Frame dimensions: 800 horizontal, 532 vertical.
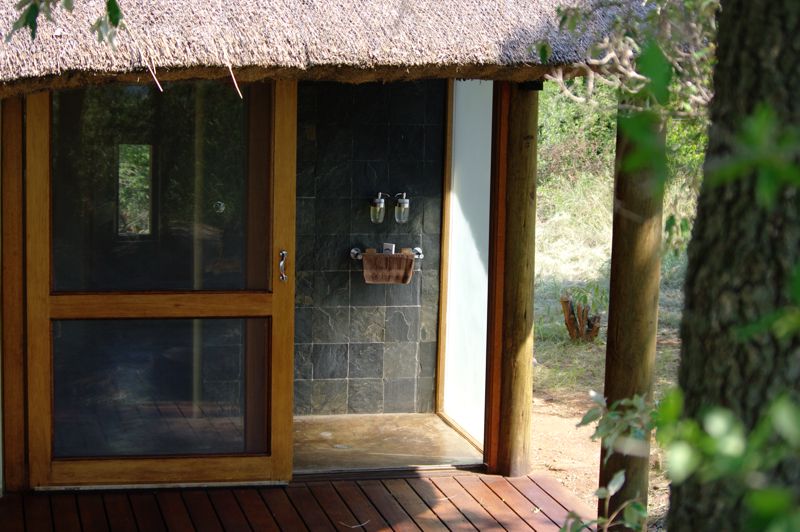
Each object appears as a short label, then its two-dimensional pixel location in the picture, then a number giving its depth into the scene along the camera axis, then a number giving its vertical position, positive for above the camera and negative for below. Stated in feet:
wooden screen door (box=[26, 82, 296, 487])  14.46 -1.16
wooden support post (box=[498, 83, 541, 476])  15.81 -1.08
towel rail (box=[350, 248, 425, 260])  19.66 -0.95
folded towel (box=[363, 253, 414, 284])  19.31 -1.15
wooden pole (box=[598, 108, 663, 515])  12.51 -1.11
